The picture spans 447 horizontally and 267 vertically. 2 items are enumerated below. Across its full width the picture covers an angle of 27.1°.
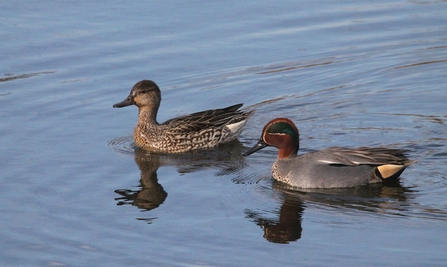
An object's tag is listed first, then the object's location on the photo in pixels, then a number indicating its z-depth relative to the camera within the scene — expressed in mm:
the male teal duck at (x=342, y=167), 11320
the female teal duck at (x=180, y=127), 13336
